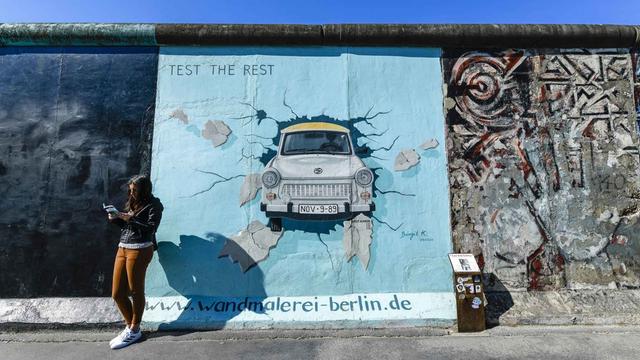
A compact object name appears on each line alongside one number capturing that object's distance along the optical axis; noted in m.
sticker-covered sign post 4.16
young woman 3.97
